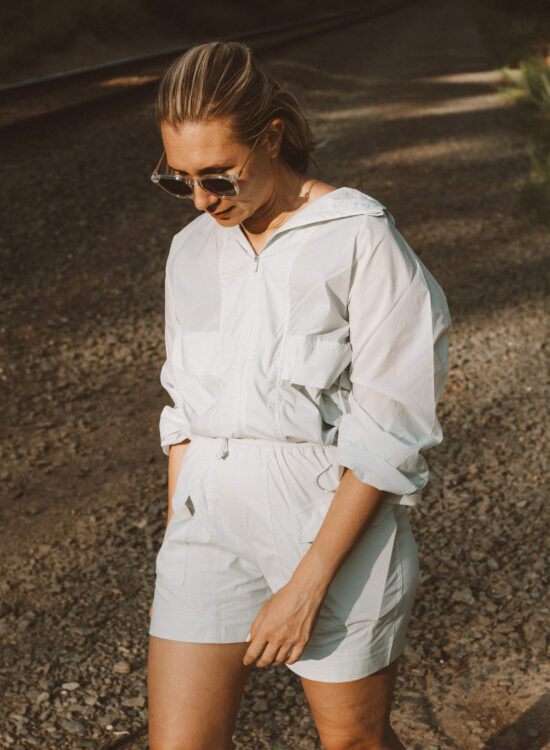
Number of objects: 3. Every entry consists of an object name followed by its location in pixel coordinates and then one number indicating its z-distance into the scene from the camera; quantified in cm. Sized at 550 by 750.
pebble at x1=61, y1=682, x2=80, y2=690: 313
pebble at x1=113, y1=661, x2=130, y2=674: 323
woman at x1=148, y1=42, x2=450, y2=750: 166
